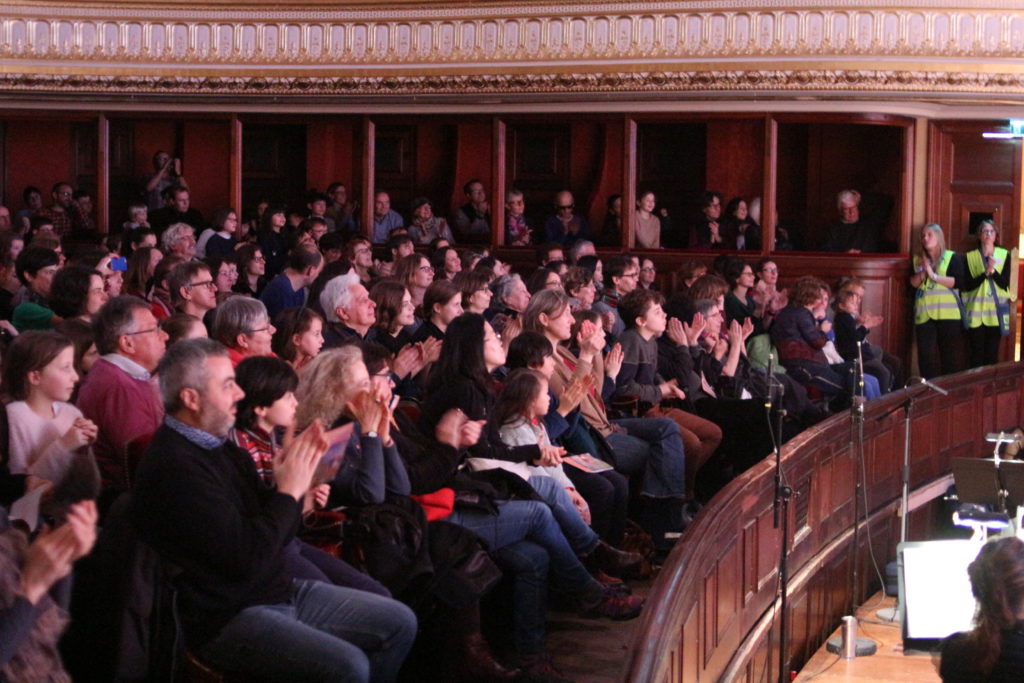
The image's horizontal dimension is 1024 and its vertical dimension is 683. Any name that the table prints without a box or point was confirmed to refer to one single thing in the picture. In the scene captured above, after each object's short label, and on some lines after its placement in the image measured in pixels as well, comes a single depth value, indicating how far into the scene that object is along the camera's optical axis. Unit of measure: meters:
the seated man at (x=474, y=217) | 12.23
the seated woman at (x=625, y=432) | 6.72
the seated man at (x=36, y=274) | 6.80
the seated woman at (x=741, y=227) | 11.65
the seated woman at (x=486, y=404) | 5.46
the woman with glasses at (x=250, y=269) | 9.05
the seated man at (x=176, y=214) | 11.63
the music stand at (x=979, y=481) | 7.42
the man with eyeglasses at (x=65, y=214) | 12.04
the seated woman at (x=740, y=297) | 9.61
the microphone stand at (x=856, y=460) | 6.84
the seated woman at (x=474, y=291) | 7.52
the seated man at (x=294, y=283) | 8.12
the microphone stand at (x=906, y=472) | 7.17
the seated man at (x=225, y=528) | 3.66
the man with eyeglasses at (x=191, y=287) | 6.32
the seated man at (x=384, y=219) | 12.15
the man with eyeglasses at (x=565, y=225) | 11.83
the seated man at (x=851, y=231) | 11.66
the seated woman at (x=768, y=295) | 10.34
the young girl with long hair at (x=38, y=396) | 4.39
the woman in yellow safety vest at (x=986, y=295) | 11.25
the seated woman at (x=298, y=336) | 5.57
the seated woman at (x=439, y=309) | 6.84
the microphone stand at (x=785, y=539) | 5.24
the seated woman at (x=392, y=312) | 6.84
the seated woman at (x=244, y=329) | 5.38
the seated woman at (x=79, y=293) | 5.91
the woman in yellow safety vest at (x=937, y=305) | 11.25
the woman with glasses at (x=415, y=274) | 8.16
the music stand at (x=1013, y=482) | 7.38
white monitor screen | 6.30
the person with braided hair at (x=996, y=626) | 4.22
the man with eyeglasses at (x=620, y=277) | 8.77
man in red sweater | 4.66
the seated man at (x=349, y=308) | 6.45
